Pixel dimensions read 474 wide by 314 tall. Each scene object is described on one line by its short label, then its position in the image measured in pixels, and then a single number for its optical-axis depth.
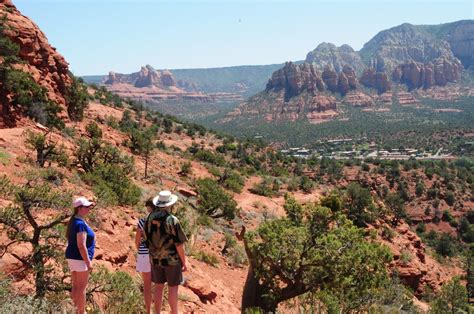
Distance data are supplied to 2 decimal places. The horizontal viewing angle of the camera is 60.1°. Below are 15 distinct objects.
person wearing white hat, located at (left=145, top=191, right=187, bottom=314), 5.39
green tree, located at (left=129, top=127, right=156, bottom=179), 27.31
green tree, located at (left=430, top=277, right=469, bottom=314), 18.52
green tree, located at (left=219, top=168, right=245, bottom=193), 29.08
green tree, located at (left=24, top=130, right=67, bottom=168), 15.08
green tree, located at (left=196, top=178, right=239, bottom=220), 21.12
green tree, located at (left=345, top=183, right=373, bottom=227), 27.42
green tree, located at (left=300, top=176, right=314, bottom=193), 34.81
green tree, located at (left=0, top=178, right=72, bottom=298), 6.06
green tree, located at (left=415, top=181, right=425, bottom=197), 47.72
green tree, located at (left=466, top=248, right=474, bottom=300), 25.55
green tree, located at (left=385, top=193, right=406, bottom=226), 37.66
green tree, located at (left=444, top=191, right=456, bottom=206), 46.47
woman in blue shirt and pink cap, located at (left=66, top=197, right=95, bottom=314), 5.59
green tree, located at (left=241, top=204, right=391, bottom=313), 9.27
